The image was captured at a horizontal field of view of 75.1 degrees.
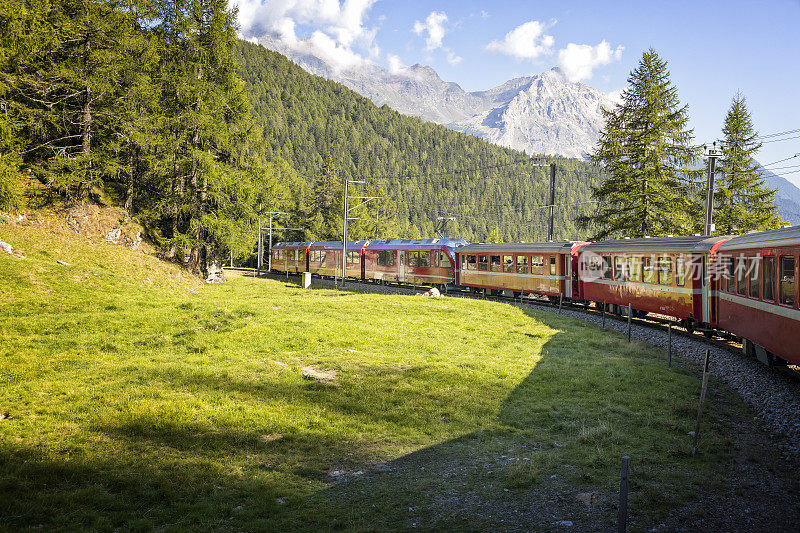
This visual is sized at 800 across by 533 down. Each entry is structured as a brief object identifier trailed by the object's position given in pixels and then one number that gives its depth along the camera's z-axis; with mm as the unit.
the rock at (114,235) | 28250
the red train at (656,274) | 12406
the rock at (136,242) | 29609
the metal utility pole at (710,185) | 26225
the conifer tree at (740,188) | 38969
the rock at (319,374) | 12799
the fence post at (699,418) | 8281
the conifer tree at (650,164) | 32844
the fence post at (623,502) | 5312
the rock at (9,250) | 21000
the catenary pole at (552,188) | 34844
